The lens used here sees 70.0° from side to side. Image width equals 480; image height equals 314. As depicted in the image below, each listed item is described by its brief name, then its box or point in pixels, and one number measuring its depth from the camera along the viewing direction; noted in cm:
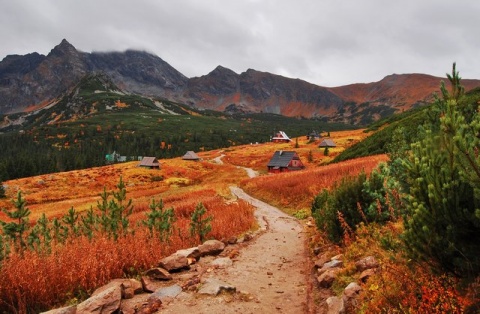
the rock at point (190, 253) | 1043
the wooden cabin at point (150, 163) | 9256
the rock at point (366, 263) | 770
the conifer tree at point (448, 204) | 431
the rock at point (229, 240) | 1352
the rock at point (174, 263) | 957
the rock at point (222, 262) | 1038
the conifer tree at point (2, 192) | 7181
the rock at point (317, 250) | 1186
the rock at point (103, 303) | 667
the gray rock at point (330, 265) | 920
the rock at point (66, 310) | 652
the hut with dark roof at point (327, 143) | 10559
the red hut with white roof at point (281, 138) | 15925
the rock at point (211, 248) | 1155
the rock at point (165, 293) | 762
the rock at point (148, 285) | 819
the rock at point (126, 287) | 758
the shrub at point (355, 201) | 1069
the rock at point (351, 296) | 623
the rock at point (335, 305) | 647
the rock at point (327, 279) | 839
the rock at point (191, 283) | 834
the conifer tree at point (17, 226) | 1180
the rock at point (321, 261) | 1012
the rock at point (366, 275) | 707
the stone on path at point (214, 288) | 793
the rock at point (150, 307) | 701
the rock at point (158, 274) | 900
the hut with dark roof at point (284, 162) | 7612
